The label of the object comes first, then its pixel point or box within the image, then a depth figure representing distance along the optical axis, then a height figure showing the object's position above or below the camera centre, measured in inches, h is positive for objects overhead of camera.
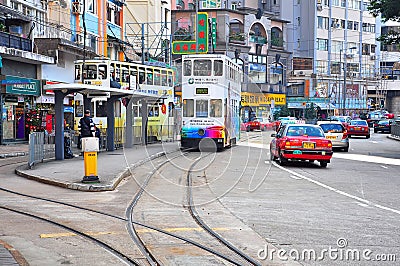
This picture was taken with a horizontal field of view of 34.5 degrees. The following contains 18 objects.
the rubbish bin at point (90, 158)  627.5 -45.5
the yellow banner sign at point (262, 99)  2161.7 +50.7
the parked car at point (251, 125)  1873.5 -44.1
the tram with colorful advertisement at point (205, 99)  1195.3 +22.0
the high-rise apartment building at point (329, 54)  3508.9 +322.8
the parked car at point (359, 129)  1952.5 -57.9
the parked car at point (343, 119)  2381.4 -33.4
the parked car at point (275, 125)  2120.7 -48.1
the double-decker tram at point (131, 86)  1350.9 +56.4
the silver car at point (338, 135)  1268.5 -49.2
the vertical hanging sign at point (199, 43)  2055.9 +219.0
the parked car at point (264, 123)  1875.6 -39.5
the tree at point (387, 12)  1257.1 +195.3
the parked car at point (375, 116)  3043.8 -30.0
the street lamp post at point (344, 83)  3435.0 +144.8
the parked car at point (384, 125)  2539.4 -60.9
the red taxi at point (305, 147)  866.8 -49.4
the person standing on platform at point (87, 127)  957.2 -23.2
